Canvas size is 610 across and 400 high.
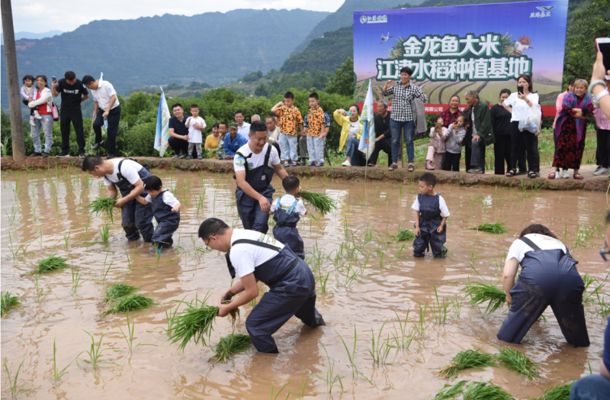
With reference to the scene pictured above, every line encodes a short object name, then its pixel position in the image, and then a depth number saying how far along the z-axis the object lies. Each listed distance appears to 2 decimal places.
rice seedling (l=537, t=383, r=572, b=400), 3.99
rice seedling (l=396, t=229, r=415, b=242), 8.17
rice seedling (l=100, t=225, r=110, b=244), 8.31
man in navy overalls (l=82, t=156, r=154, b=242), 8.05
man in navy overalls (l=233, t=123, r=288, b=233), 7.18
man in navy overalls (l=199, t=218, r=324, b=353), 4.95
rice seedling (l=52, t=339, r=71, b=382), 4.67
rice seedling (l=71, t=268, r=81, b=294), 6.52
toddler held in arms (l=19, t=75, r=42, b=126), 14.46
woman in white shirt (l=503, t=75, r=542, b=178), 10.99
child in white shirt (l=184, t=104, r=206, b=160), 14.55
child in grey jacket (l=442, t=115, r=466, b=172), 11.83
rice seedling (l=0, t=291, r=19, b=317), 5.95
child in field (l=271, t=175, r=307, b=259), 7.09
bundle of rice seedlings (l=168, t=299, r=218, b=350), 4.90
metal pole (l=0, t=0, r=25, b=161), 14.29
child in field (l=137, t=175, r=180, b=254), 8.02
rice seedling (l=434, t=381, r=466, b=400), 4.16
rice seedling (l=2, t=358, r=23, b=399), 4.48
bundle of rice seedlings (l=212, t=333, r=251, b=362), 4.97
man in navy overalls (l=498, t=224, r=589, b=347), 4.94
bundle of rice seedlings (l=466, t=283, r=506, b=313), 5.66
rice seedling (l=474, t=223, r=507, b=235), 8.45
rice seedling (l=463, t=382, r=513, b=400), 4.09
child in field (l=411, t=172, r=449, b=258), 7.29
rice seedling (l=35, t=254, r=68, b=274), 7.12
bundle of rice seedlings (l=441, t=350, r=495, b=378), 4.61
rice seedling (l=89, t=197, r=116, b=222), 8.60
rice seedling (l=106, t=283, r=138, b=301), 6.20
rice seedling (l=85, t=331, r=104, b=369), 4.84
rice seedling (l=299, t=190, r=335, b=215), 8.15
